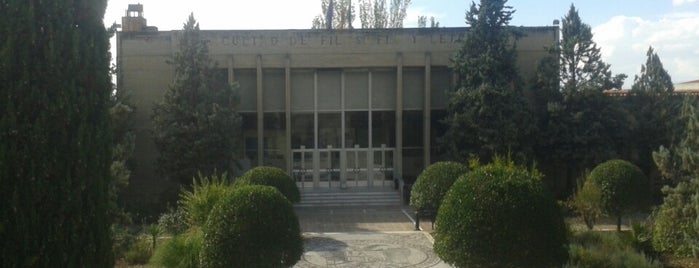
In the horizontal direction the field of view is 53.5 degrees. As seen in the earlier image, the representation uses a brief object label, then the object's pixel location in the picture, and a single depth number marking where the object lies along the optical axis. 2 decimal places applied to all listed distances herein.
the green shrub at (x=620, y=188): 20.98
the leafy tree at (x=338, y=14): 45.88
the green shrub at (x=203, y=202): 16.27
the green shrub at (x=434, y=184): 20.95
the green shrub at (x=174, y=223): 19.00
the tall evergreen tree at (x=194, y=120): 27.22
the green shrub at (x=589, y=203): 21.22
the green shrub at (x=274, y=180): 21.28
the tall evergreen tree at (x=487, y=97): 27.94
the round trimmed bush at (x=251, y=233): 12.22
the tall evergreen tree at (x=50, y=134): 7.34
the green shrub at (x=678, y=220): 15.66
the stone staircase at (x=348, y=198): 29.67
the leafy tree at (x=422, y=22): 53.26
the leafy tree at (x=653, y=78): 28.58
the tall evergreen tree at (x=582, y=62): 28.88
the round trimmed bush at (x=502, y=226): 11.88
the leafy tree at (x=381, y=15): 48.09
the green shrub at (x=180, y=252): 14.21
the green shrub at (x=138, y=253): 16.95
